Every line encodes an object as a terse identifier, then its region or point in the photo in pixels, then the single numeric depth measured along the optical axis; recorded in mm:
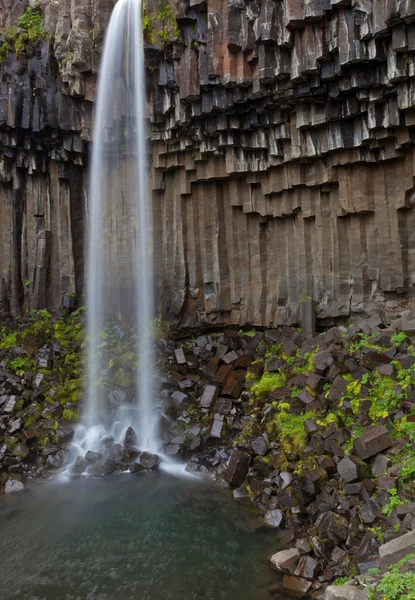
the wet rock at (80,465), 12401
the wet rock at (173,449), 12664
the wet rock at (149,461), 12242
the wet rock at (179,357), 15312
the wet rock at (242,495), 10284
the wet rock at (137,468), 12188
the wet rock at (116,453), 12570
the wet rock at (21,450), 12656
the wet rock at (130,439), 13108
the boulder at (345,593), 6146
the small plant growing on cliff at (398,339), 11352
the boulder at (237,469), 10828
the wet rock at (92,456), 12559
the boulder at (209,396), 13638
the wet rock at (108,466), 12186
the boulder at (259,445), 10922
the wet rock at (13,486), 11586
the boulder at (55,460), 12626
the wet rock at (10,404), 13734
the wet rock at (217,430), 12500
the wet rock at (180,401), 14117
